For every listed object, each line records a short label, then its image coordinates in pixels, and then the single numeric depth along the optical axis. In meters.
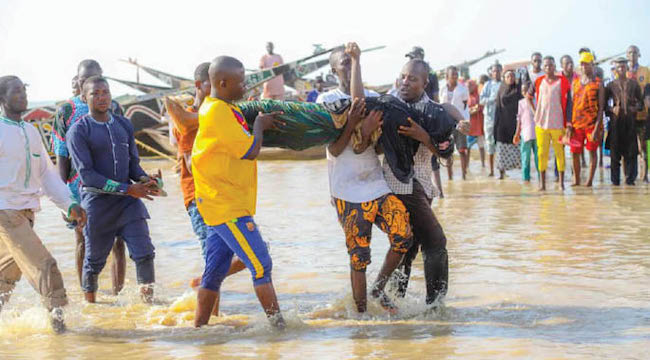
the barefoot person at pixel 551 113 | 12.24
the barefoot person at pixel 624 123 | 12.59
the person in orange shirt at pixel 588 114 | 12.42
